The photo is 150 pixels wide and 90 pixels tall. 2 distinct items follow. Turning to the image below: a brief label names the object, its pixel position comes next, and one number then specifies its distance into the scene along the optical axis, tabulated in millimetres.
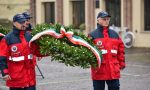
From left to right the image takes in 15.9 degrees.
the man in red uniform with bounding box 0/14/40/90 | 8348
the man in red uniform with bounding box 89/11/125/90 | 9070
